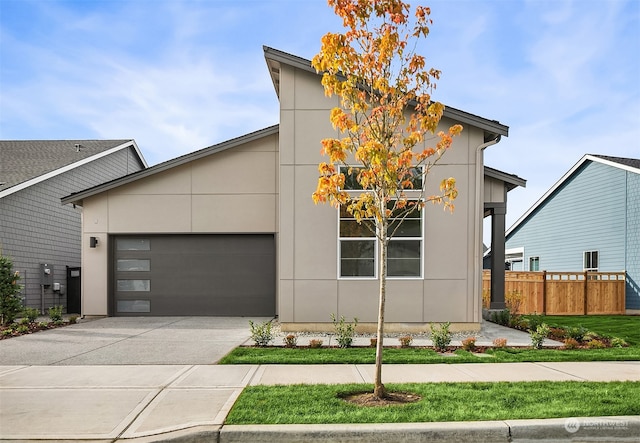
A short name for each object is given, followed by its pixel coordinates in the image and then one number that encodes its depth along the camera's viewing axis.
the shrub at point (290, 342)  9.95
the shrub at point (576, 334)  10.99
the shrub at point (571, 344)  10.16
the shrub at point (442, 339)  9.77
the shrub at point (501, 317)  13.94
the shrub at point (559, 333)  11.43
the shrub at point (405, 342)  9.99
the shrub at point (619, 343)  10.42
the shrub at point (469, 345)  9.75
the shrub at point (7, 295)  13.34
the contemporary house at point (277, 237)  11.91
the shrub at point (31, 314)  13.62
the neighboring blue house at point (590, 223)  19.94
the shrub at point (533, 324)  13.25
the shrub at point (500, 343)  10.05
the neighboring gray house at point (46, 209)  16.70
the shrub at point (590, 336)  10.96
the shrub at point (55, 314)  13.79
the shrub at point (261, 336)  10.03
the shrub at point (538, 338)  10.03
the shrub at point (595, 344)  10.24
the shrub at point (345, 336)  9.90
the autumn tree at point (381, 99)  6.55
